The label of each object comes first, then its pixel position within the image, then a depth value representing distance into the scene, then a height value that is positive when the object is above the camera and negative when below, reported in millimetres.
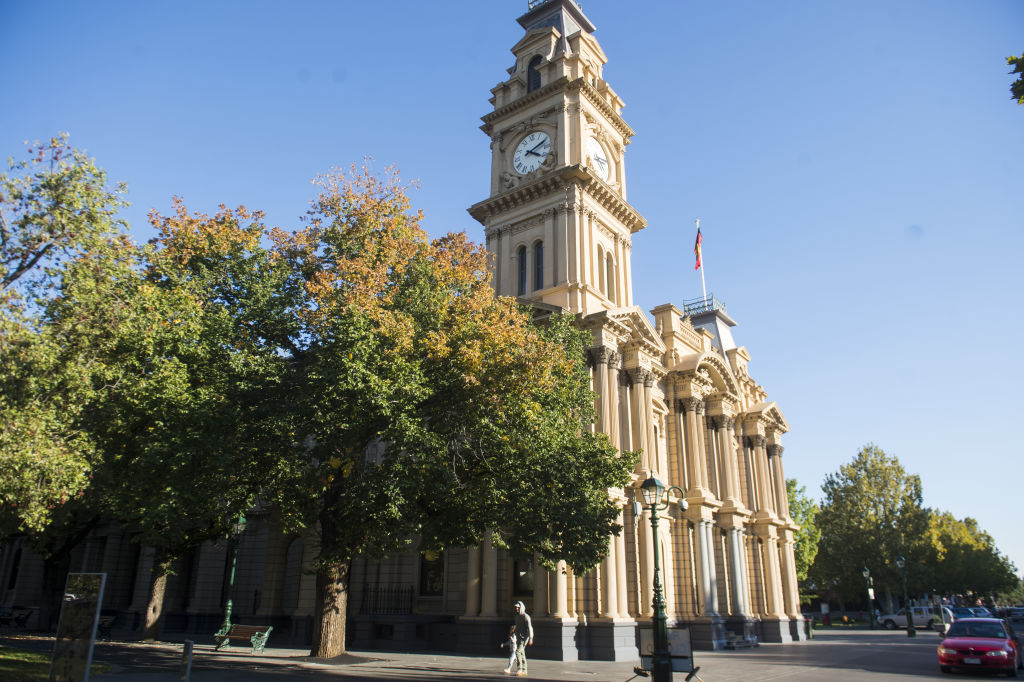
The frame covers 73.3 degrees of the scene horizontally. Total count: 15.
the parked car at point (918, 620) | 54812 -2607
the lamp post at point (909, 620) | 39938 -1944
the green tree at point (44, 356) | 13758 +4262
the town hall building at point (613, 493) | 25750 +4260
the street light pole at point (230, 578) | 25109 +87
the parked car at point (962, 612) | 38375 -1410
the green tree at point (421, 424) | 16734 +3812
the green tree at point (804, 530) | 64438 +5044
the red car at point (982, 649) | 18125 -1583
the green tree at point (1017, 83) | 9469 +6585
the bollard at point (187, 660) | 12320 -1366
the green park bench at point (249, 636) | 21750 -1729
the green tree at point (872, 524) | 57500 +4995
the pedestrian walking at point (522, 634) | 17797 -1279
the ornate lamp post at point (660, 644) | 14258 -1203
